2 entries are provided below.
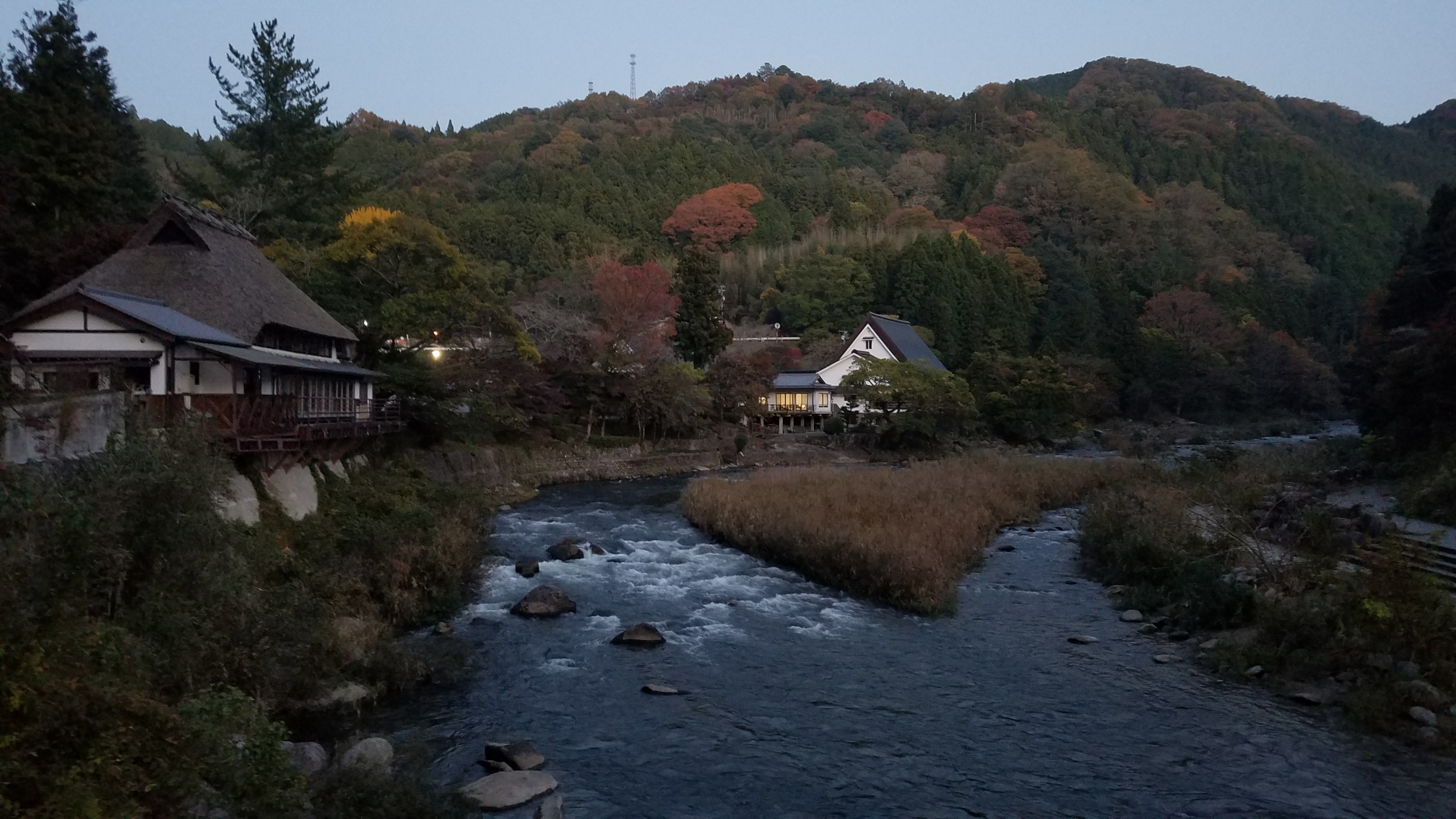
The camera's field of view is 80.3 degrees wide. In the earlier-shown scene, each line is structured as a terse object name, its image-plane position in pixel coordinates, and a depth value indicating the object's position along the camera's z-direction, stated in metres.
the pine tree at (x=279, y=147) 33.22
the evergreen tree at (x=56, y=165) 19.56
